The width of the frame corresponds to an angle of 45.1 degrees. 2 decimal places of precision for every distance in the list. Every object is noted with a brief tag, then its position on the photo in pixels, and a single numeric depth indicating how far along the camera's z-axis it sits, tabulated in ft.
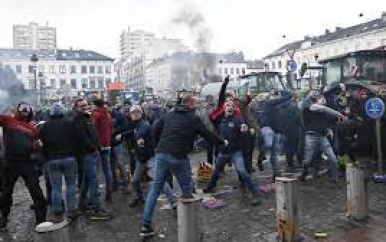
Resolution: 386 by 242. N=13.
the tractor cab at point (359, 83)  34.01
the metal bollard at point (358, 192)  21.83
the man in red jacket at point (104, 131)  27.96
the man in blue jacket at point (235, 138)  26.86
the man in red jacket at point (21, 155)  22.67
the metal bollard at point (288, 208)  19.51
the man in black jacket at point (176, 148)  21.50
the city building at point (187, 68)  194.08
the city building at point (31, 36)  548.72
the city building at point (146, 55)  403.13
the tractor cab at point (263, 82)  66.90
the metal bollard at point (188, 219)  17.74
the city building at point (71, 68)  315.17
